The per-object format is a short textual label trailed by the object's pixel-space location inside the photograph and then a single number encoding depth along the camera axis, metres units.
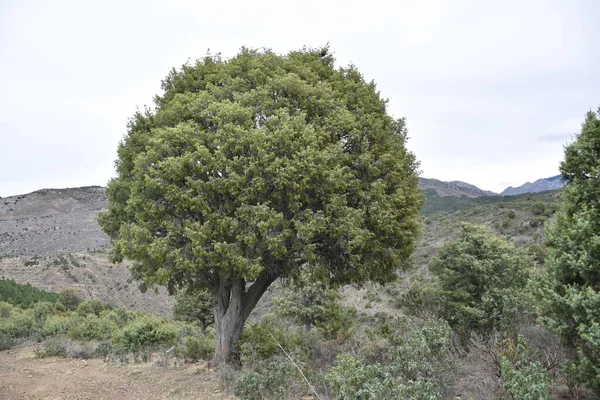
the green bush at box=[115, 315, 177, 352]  12.09
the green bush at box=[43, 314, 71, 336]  14.88
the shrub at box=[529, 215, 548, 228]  32.13
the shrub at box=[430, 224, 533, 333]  14.55
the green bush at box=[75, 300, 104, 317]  24.25
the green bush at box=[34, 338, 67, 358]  11.70
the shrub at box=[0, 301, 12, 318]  21.69
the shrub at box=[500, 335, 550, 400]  4.88
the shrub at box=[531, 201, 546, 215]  34.81
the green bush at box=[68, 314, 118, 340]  14.42
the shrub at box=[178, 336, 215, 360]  11.16
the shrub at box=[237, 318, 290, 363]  9.88
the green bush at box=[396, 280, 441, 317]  16.77
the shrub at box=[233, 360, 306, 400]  7.42
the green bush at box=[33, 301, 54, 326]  18.45
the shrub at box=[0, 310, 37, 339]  14.54
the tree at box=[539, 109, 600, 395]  5.18
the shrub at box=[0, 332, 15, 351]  13.06
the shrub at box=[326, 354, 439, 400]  5.41
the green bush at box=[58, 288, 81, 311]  28.00
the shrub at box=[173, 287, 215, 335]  26.47
